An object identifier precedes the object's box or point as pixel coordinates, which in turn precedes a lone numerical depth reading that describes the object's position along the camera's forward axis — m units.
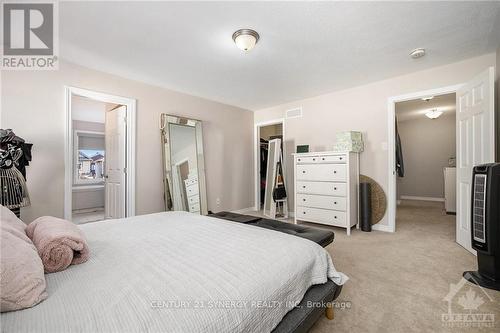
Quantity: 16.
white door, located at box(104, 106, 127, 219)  3.41
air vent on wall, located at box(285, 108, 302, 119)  4.38
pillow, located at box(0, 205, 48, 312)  0.66
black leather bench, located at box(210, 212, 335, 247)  1.74
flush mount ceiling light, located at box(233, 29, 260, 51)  2.12
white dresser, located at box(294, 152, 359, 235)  3.23
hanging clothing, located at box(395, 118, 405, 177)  3.77
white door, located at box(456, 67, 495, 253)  2.23
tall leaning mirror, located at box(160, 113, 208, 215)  3.57
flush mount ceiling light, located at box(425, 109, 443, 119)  5.12
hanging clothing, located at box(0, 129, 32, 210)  1.99
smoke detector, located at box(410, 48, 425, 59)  2.50
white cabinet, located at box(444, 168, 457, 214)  4.43
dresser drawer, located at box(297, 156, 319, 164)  3.53
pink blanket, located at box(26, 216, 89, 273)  0.93
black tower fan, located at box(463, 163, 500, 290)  1.81
